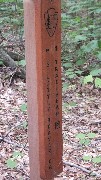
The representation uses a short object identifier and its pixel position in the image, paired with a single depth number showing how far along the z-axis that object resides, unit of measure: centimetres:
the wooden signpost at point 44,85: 186
